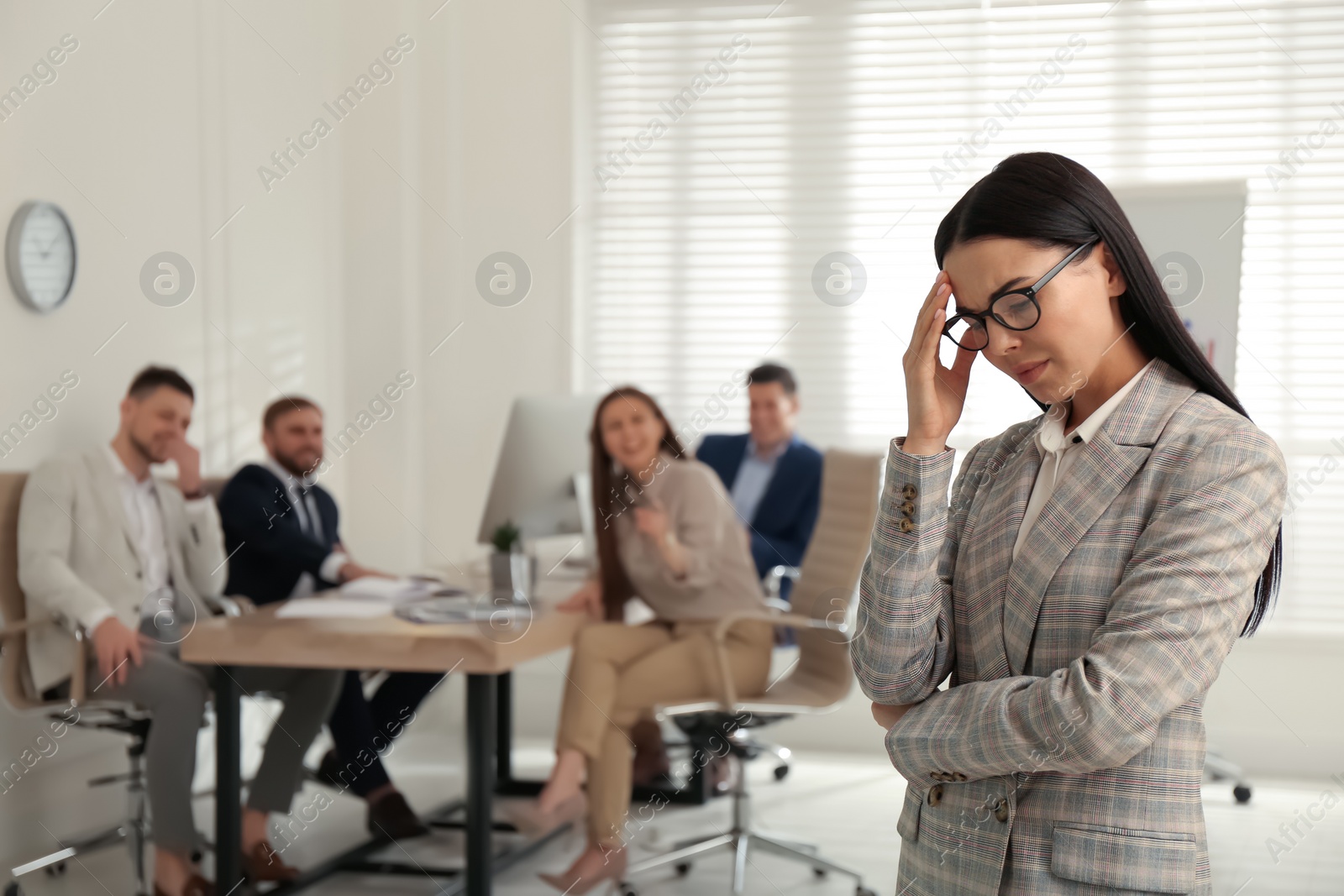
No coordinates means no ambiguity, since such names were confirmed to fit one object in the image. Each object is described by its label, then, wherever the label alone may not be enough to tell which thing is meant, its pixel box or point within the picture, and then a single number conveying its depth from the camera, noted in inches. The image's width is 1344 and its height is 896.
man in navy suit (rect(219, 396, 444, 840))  129.8
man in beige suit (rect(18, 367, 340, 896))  122.0
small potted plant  127.6
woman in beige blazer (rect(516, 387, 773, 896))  124.0
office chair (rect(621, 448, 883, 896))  121.5
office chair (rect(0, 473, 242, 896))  120.7
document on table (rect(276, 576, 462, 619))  122.6
